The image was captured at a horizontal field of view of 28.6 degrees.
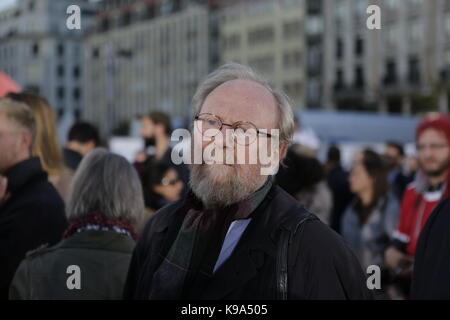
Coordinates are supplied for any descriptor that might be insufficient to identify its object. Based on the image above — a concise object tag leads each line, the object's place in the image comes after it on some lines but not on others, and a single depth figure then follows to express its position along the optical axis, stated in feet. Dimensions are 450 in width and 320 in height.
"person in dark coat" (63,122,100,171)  22.99
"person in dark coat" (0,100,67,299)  13.70
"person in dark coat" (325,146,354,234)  30.63
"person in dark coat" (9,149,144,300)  12.38
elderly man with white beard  8.70
